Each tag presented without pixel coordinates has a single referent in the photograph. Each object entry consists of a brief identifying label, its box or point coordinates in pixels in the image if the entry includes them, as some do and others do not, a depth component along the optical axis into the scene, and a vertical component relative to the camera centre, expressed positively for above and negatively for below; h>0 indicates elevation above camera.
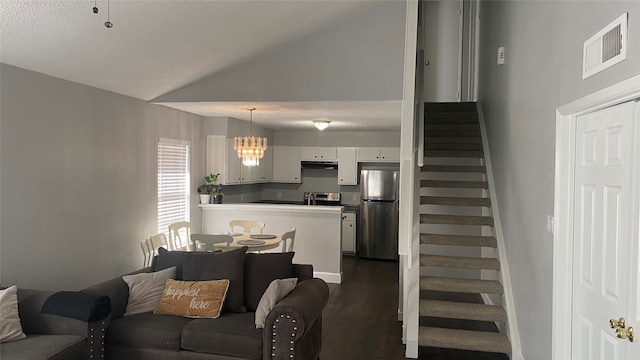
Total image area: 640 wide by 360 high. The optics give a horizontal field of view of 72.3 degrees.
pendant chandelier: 5.92 +0.36
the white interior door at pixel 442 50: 6.71 +1.95
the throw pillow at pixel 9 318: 2.84 -0.97
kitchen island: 6.42 -0.76
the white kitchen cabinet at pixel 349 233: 8.30 -1.11
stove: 8.88 -0.49
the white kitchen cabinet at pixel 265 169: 8.19 +0.10
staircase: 3.95 -0.66
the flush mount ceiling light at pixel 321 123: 6.96 +0.82
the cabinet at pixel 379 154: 8.45 +0.42
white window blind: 5.55 -0.13
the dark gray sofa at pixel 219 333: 3.04 -1.17
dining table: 5.04 -0.80
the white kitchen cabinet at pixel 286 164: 8.95 +0.21
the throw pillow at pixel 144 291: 3.61 -0.99
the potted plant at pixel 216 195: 6.54 -0.33
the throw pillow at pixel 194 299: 3.49 -1.02
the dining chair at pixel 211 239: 4.87 -0.73
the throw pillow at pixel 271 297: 3.21 -0.93
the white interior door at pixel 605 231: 2.02 -0.27
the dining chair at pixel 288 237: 5.22 -0.78
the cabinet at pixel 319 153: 8.74 +0.44
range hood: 8.77 +0.22
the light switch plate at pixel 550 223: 2.93 -0.31
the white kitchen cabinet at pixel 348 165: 8.67 +0.20
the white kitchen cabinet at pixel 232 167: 6.71 +0.10
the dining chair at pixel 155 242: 4.89 -0.80
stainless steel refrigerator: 8.00 -0.73
